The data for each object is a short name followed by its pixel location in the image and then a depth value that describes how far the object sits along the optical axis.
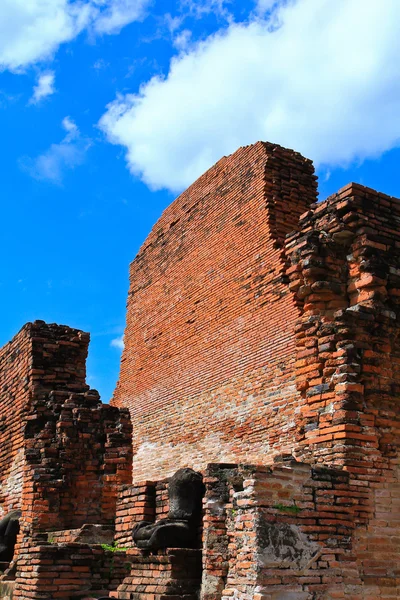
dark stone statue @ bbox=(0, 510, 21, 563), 9.37
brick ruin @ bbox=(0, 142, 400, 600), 5.30
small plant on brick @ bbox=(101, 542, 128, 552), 7.28
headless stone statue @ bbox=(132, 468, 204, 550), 5.99
